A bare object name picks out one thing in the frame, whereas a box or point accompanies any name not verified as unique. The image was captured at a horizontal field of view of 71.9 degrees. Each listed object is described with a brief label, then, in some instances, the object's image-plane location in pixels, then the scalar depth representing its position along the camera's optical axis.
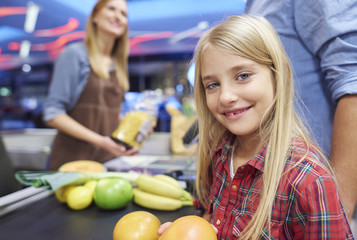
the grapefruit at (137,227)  0.57
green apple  0.81
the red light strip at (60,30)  6.14
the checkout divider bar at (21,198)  0.83
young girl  0.54
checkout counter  0.69
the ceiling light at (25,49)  7.87
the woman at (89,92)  1.46
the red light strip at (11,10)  5.30
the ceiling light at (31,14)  5.04
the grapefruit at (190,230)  0.51
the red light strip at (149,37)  7.00
